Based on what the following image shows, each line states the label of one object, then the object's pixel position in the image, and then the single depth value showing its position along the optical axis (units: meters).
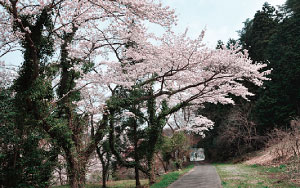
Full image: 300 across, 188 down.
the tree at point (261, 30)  24.32
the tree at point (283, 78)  17.70
